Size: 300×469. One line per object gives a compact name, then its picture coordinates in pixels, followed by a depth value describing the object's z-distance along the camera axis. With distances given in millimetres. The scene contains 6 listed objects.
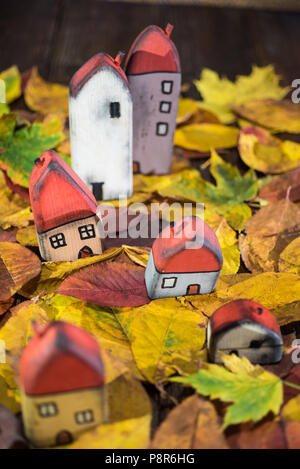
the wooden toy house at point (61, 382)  476
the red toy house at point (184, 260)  559
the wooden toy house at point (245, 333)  529
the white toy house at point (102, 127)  618
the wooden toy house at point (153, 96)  648
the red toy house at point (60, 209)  570
